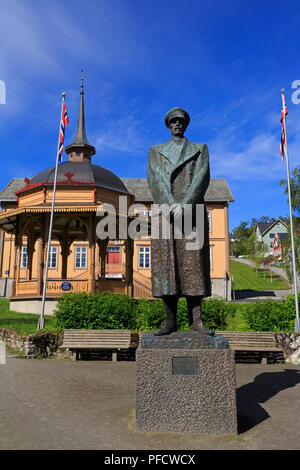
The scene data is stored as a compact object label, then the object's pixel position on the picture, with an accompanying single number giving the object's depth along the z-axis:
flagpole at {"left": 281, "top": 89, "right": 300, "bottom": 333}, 9.85
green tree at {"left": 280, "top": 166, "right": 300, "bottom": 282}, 27.31
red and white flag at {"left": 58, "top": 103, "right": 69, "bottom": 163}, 13.80
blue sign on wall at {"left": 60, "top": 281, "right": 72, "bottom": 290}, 17.16
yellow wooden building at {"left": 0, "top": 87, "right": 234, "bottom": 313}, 17.36
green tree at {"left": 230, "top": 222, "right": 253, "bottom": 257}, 70.21
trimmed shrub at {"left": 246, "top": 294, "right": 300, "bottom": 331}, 10.01
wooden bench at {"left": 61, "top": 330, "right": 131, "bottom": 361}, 8.55
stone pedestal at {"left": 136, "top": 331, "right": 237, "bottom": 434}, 3.71
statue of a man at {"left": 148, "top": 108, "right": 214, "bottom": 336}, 4.13
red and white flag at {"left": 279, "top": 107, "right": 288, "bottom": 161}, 12.26
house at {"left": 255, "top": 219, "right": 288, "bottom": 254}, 73.88
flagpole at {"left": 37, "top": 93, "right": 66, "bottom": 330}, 11.53
